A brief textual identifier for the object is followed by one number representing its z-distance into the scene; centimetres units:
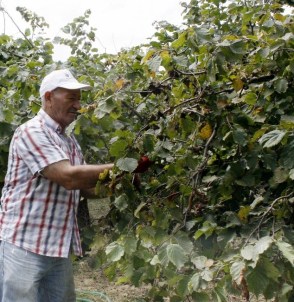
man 240
